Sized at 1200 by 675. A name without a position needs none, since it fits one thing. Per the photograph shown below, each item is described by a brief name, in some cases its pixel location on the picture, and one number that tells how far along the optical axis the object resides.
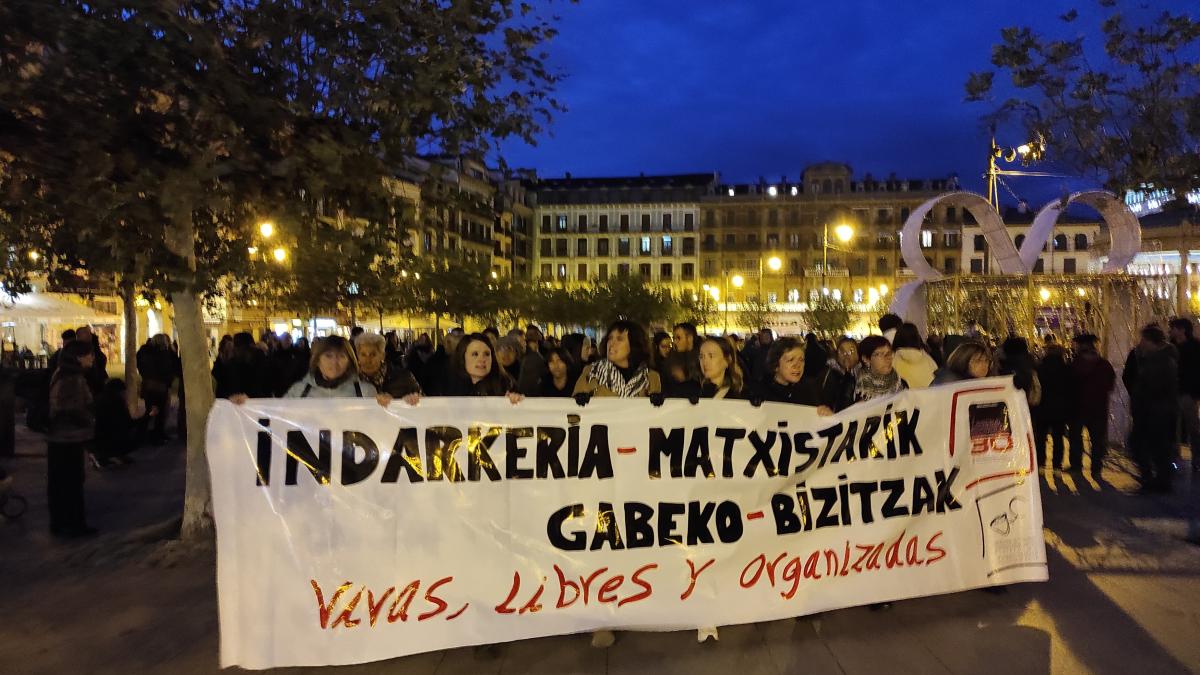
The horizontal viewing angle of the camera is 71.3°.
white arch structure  13.98
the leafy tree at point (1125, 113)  10.48
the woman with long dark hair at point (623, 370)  5.86
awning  19.78
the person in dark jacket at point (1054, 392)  9.44
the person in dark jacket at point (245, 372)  10.91
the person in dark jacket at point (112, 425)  9.88
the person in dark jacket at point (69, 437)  6.76
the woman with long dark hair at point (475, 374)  5.59
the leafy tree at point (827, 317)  38.84
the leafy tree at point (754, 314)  45.09
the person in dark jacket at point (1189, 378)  8.73
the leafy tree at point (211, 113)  5.47
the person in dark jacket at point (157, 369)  11.64
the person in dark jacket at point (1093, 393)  9.19
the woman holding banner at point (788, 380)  5.21
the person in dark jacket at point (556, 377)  7.39
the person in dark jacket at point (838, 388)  6.03
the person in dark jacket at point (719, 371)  5.25
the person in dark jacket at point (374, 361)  5.72
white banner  4.16
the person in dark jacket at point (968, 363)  6.12
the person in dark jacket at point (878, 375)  5.96
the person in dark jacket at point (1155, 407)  8.15
